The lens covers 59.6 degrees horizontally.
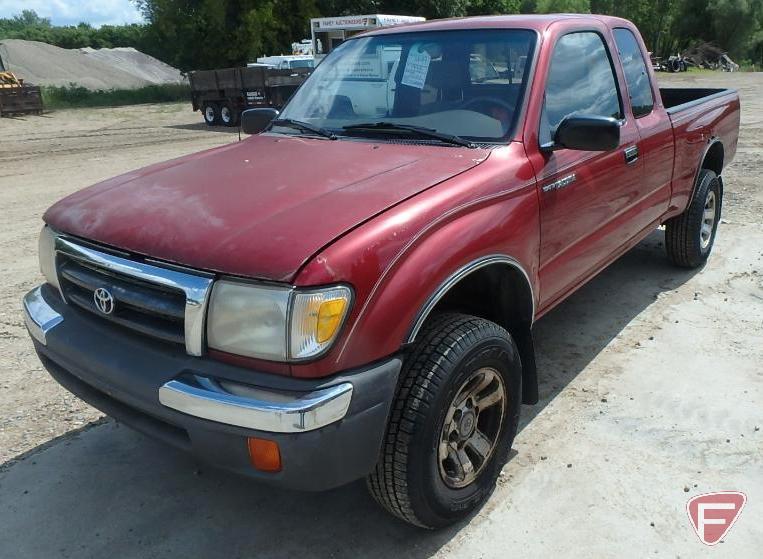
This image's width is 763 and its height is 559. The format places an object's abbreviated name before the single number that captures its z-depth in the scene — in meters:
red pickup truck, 2.08
